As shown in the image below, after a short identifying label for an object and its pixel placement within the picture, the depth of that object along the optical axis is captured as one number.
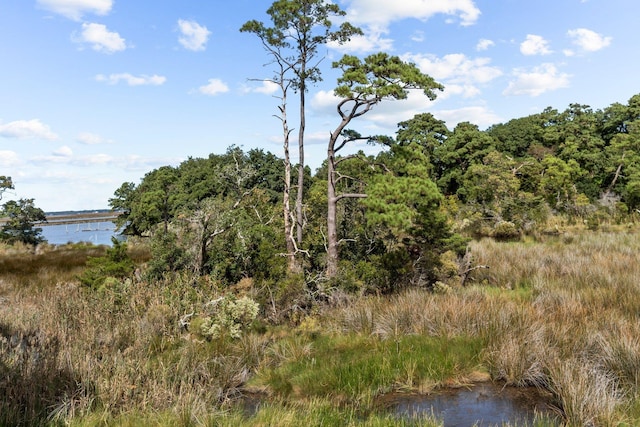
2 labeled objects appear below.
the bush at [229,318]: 8.41
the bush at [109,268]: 11.36
